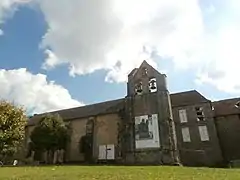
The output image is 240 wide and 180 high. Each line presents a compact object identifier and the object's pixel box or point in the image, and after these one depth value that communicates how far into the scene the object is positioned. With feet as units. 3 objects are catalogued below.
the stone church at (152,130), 72.48
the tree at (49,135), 79.20
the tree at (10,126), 70.20
